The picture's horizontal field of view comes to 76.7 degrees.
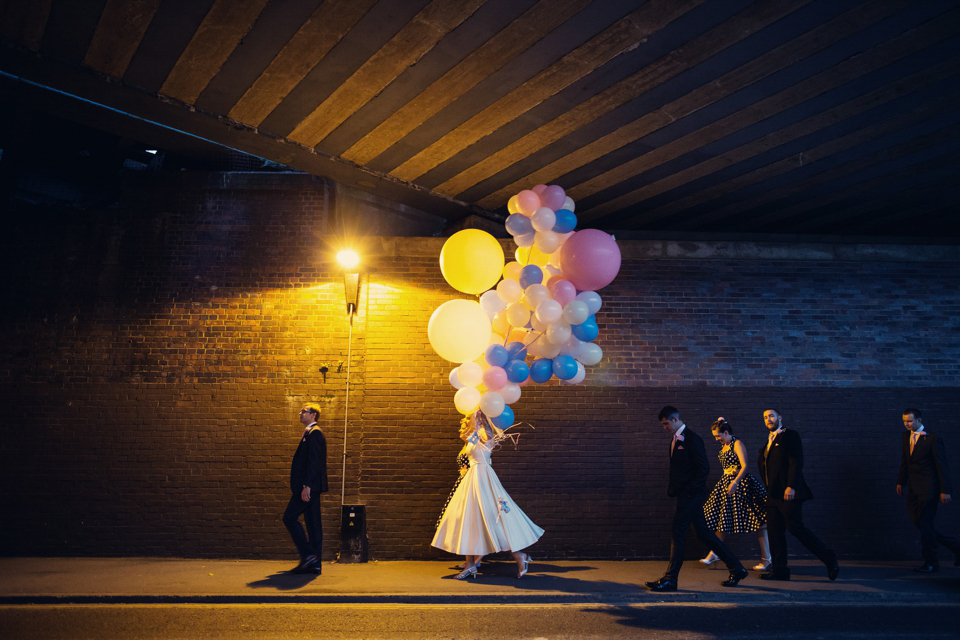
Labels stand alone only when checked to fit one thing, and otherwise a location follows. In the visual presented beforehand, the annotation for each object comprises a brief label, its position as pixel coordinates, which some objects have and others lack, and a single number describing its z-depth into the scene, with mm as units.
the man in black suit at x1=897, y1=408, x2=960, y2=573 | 6516
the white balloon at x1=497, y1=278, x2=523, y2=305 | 6012
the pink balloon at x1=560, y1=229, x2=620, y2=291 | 5863
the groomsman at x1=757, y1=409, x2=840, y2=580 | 6129
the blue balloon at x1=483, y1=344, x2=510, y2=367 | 5910
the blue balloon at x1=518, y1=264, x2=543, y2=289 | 6016
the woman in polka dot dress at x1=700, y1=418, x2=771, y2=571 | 6656
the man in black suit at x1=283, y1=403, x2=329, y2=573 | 6336
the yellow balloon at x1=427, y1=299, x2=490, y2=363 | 5945
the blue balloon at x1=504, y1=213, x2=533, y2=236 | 6164
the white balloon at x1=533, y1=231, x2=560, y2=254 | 6113
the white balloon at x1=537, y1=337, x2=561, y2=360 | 6026
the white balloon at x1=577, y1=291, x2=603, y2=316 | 6035
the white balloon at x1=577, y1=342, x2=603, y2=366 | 6109
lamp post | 7191
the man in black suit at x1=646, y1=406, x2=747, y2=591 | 5656
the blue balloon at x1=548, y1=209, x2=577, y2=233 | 6129
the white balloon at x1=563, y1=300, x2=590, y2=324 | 5836
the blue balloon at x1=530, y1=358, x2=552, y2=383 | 6016
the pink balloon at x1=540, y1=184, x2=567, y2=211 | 6203
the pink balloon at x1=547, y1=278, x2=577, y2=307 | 5895
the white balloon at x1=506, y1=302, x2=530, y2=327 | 5984
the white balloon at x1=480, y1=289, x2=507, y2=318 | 6117
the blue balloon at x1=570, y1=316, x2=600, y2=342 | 6027
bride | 6152
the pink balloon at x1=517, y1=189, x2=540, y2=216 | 6184
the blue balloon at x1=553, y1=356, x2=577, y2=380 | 5891
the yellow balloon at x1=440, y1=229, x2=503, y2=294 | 6129
